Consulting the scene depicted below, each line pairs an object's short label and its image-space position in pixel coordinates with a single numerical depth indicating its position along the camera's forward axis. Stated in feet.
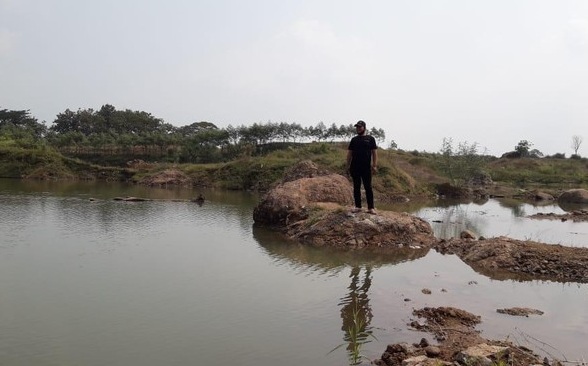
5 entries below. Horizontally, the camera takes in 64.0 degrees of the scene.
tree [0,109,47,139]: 318.43
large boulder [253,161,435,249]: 46.80
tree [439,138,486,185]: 137.28
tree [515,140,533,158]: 281.33
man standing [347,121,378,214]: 41.55
